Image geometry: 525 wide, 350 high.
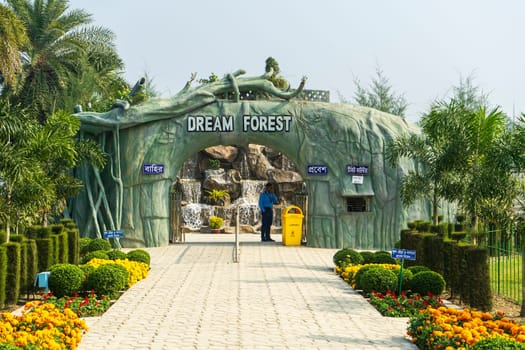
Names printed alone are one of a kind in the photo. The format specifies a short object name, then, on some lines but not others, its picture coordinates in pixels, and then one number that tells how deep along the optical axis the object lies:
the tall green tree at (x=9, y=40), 19.77
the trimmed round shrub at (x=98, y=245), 18.31
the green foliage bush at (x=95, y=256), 16.10
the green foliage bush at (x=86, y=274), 13.09
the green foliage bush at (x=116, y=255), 16.30
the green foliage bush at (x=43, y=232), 15.04
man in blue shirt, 25.50
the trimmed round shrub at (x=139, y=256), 16.67
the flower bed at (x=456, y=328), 8.08
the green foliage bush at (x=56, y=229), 16.52
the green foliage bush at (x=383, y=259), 16.24
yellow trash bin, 24.12
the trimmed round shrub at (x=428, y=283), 12.63
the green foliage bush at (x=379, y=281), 13.03
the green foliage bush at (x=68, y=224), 18.12
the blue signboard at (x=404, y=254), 12.23
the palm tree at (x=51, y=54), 30.95
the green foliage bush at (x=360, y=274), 13.66
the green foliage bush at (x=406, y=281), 13.01
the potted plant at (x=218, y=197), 37.47
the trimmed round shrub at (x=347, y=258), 16.61
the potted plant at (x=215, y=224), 34.66
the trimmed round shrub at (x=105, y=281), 12.93
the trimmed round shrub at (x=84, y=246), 18.75
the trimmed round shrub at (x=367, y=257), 16.52
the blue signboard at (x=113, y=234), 15.83
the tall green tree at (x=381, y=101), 43.69
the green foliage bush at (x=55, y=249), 14.93
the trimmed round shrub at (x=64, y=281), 12.69
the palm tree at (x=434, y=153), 15.68
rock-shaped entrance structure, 22.91
